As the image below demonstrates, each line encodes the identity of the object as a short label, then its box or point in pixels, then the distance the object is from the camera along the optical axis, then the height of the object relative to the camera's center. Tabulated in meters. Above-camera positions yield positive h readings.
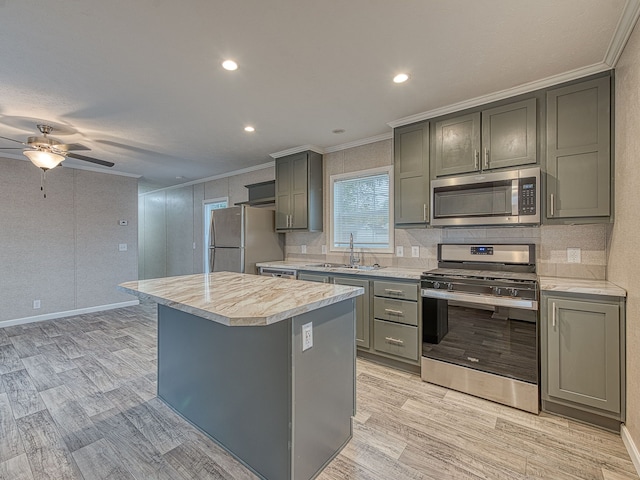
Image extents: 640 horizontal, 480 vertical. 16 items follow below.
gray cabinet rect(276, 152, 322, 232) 4.00 +0.66
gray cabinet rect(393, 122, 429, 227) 2.94 +0.65
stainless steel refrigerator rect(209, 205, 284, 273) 4.12 -0.01
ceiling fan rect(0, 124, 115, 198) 2.98 +0.93
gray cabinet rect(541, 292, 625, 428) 1.88 -0.81
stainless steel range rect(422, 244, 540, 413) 2.17 -0.72
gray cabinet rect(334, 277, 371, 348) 3.04 -0.78
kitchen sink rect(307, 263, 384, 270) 3.34 -0.35
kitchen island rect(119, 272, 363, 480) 1.45 -0.75
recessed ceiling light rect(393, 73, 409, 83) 2.27 +1.27
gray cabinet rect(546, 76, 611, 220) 2.11 +0.64
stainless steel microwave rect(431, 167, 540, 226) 2.32 +0.33
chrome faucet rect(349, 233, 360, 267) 3.72 -0.25
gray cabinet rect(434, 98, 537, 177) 2.40 +0.86
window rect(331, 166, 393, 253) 3.61 +0.37
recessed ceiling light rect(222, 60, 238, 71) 2.10 +1.27
